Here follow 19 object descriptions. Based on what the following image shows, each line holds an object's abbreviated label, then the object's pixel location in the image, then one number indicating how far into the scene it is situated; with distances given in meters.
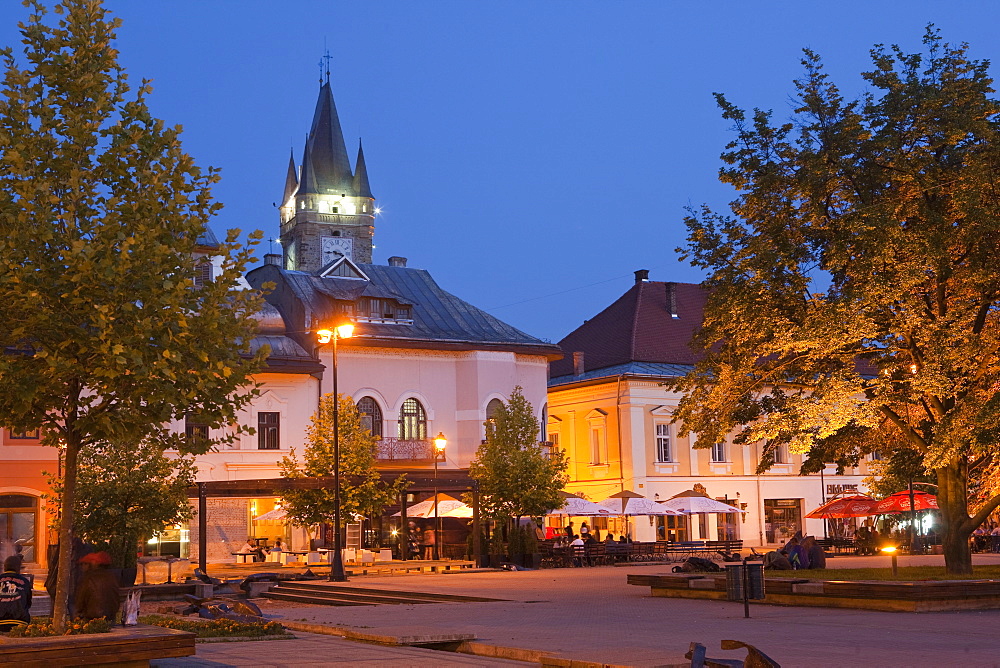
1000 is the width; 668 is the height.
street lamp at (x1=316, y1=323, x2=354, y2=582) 29.88
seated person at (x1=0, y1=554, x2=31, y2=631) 13.73
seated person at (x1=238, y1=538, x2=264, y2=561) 43.06
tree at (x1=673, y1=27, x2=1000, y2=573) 21.20
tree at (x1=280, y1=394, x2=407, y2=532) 36.72
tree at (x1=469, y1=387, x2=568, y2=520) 38.94
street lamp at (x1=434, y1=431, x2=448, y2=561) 38.62
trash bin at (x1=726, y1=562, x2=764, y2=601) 18.42
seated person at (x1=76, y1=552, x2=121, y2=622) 14.23
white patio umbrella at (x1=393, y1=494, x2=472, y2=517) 41.94
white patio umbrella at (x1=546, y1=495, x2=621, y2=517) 42.84
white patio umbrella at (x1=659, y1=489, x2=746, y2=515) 45.66
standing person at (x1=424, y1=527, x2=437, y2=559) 46.44
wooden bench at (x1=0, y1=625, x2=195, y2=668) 10.18
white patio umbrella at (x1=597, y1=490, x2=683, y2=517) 44.72
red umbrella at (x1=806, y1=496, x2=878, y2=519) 36.00
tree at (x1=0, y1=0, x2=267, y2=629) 11.45
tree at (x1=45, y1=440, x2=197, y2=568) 28.92
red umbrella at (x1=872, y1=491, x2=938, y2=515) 39.06
